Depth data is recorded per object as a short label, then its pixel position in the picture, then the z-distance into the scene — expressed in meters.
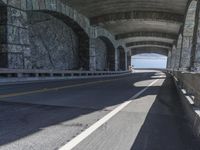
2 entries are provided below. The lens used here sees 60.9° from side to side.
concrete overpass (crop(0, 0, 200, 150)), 3.00
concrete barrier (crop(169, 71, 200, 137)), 3.60
